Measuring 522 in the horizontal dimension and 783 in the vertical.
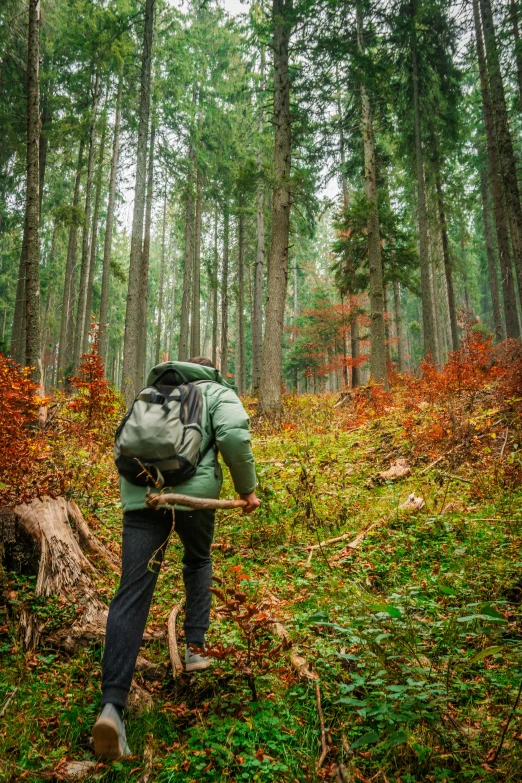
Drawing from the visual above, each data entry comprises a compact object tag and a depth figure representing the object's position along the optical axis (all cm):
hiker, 214
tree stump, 296
